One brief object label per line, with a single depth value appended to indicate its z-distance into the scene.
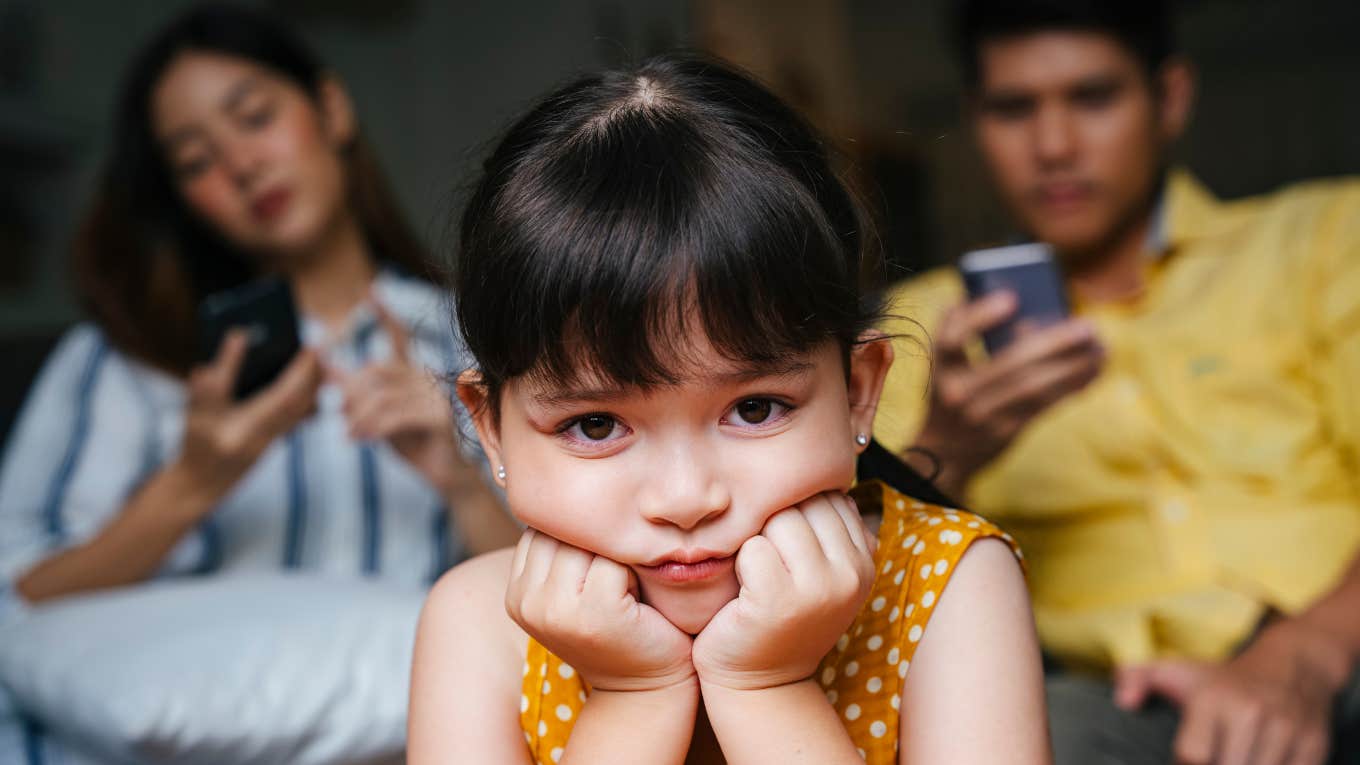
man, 1.35
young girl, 0.77
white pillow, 1.22
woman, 1.57
